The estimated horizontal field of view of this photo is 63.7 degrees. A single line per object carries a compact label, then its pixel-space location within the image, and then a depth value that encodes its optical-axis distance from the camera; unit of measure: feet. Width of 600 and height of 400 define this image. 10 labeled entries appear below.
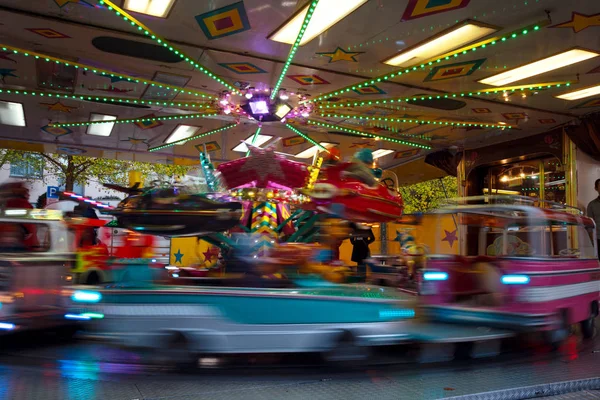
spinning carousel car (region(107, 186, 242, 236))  14.55
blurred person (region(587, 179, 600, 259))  25.80
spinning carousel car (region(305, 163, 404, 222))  15.64
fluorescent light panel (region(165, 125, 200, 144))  39.01
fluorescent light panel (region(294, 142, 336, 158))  45.89
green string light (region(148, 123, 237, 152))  37.00
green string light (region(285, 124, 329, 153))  35.33
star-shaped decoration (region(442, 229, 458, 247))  23.55
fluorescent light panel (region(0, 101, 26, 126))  33.96
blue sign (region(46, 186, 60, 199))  34.41
